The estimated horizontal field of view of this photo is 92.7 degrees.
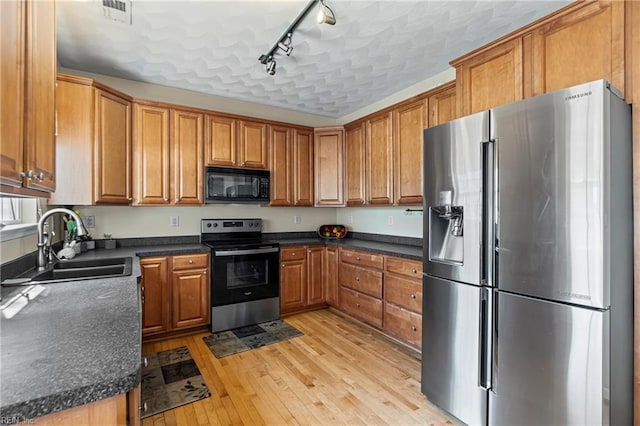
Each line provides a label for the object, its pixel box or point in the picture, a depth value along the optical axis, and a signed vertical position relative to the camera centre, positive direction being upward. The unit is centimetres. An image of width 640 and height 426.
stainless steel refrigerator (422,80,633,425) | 137 -26
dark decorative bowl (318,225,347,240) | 432 -28
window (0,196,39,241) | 183 -3
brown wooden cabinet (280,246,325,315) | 369 -82
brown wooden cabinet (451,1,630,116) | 156 +91
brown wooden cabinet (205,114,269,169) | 349 +82
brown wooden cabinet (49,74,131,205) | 257 +61
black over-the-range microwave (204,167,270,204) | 344 +31
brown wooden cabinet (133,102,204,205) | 314 +61
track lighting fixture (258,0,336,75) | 195 +137
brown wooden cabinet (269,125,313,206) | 388 +61
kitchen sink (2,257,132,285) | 187 -41
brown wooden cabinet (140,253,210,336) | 295 -81
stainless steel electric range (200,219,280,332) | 326 -74
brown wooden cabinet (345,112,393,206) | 337 +61
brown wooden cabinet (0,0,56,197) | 82 +37
